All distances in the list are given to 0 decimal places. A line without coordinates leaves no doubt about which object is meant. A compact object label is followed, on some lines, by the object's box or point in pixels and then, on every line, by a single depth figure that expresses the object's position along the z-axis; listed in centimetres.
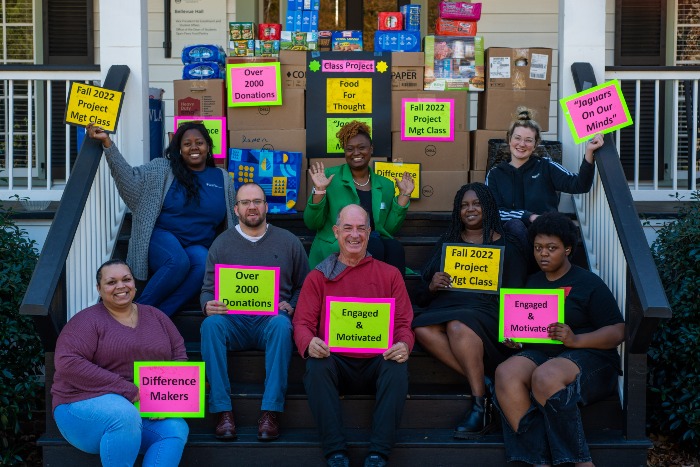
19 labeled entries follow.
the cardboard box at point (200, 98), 598
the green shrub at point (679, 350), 498
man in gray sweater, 454
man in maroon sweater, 436
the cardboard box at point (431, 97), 603
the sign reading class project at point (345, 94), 601
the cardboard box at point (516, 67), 600
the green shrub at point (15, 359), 495
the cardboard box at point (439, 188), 607
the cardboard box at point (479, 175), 609
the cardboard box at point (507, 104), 604
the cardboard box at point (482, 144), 604
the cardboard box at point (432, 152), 606
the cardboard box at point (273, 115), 601
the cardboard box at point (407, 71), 601
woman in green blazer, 527
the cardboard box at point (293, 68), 600
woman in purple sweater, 415
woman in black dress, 462
